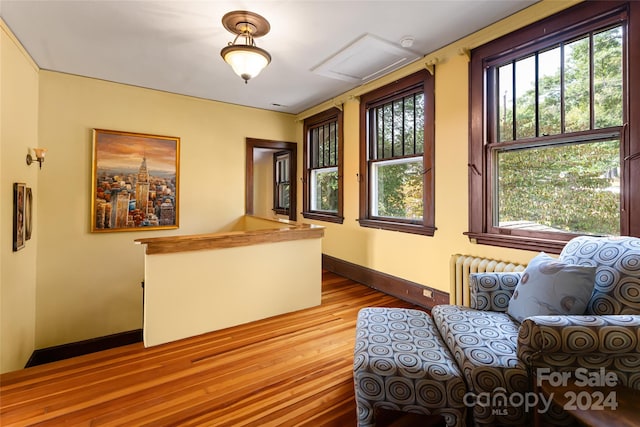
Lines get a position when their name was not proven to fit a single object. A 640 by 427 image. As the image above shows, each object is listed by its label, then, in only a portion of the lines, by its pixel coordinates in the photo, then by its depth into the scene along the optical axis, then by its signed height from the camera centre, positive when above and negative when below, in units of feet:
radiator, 8.27 -1.53
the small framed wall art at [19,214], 8.64 +0.11
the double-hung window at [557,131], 6.48 +2.24
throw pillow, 5.19 -1.34
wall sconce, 10.18 +2.21
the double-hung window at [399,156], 10.61 +2.54
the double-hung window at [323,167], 15.06 +2.89
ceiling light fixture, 7.43 +4.34
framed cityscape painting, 12.79 +1.70
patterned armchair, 4.22 -2.05
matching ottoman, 4.55 -2.61
